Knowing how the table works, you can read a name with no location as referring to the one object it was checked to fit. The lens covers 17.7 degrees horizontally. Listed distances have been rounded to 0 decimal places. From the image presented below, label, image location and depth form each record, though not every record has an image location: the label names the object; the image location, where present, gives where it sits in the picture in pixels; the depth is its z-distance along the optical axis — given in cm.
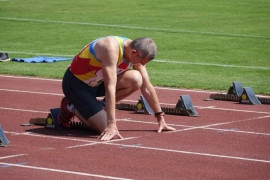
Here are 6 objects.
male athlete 1020
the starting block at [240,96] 1353
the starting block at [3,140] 977
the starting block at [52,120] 1110
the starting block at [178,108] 1239
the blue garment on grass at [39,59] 1883
